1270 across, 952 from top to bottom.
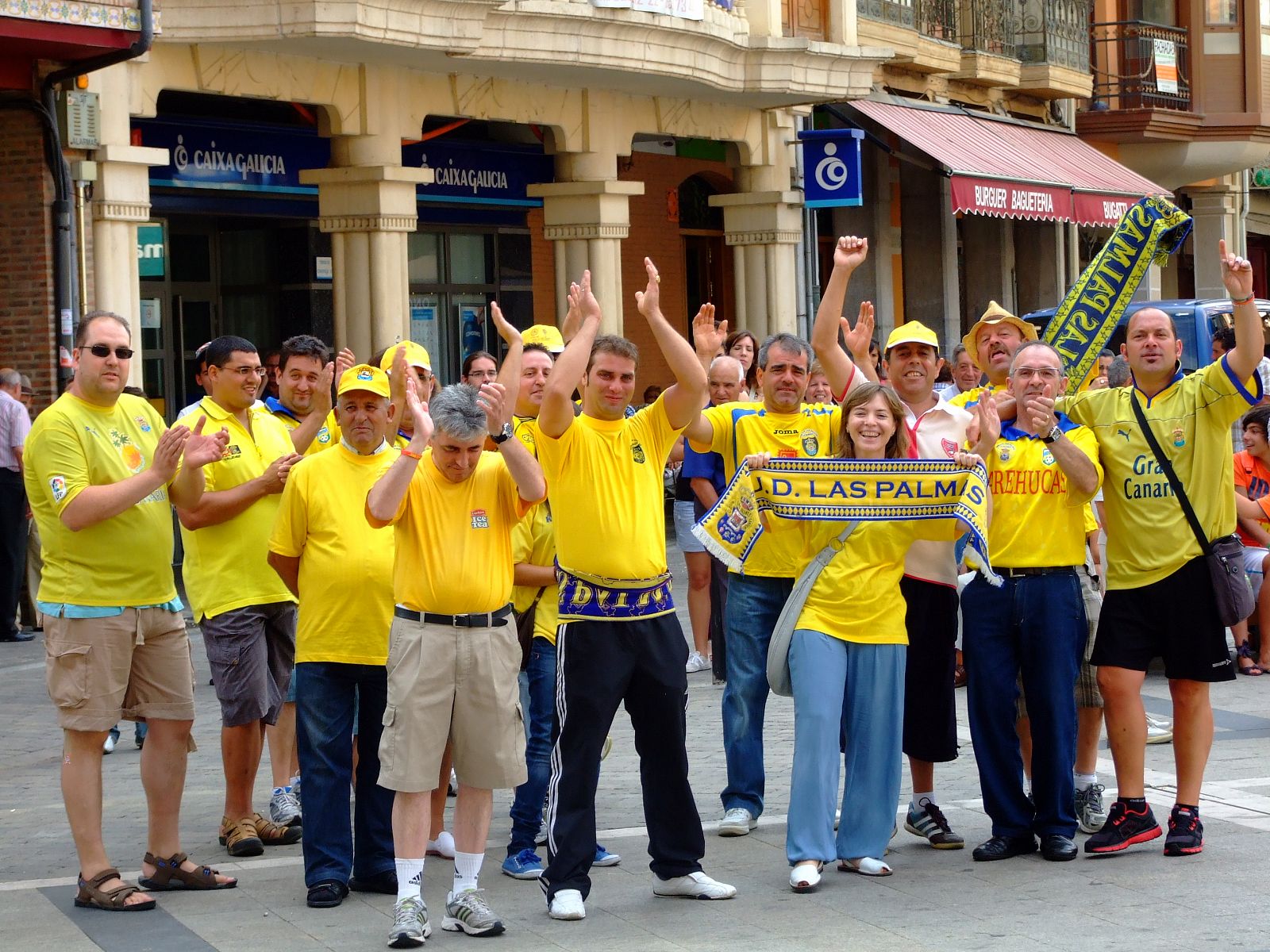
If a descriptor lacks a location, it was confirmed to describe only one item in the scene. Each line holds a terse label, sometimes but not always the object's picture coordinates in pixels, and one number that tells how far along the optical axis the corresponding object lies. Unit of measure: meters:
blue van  19.14
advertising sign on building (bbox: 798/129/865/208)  21.75
